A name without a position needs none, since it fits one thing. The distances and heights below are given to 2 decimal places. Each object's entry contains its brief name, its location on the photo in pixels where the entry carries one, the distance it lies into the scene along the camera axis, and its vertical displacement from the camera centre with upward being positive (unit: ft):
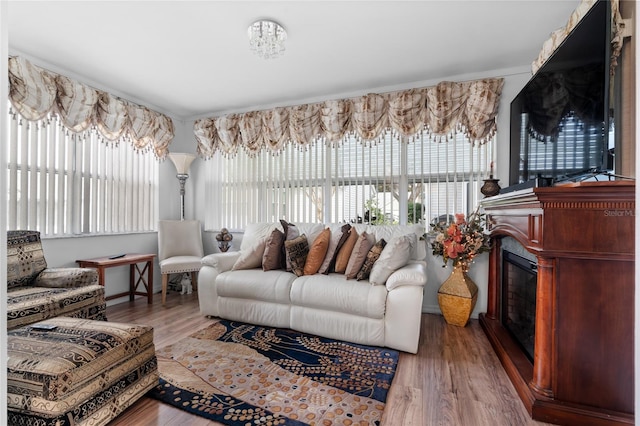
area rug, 5.17 -3.42
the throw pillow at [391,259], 7.93 -1.25
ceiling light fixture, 7.21 +4.21
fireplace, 4.56 -1.41
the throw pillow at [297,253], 9.11 -1.27
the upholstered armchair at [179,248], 11.48 -1.56
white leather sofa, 7.48 -2.37
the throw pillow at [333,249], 9.10 -1.15
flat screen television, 4.75 +1.88
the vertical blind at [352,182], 10.61 +1.18
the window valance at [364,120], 9.81 +3.41
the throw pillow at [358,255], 8.49 -1.23
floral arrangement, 8.91 -0.85
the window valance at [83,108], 8.44 +3.36
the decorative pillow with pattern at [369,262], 8.39 -1.38
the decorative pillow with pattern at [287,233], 9.87 -0.73
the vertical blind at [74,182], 8.98 +0.97
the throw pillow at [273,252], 9.53 -1.29
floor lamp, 13.04 +2.02
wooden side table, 9.96 -2.13
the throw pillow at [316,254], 9.05 -1.28
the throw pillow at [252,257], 9.79 -1.49
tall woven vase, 9.11 -2.57
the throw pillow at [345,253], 9.01 -1.23
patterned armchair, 6.79 -1.97
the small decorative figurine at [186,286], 12.86 -3.18
